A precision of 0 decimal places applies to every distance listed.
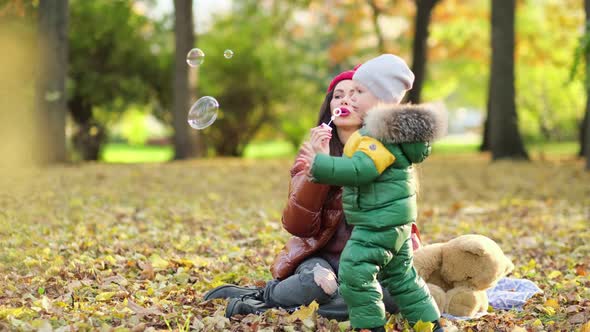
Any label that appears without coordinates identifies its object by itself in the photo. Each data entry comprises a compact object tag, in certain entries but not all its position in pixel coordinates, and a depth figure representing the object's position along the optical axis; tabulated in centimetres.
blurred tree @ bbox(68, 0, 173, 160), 1595
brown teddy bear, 404
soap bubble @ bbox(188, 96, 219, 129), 480
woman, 374
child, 321
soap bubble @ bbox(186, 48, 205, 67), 515
